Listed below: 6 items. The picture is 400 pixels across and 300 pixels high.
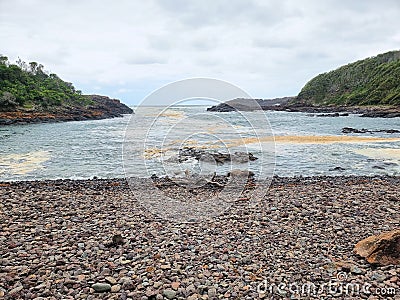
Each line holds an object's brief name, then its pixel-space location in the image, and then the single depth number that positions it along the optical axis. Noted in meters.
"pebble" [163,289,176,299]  3.78
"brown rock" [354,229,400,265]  4.30
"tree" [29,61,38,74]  82.62
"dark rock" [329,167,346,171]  13.63
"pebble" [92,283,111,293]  3.93
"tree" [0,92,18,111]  42.89
